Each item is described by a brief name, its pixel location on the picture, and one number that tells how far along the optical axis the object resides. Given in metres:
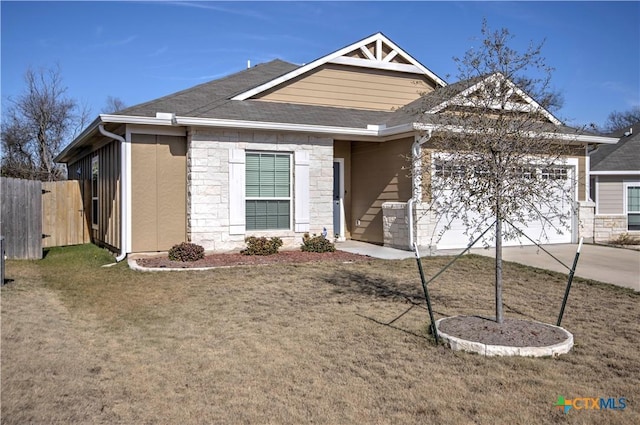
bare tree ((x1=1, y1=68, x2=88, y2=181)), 28.08
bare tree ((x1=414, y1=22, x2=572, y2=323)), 5.65
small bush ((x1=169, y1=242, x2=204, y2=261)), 10.49
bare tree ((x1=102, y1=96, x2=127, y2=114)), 45.07
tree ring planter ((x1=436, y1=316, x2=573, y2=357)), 5.11
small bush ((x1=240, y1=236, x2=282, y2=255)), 11.27
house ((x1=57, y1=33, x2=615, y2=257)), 11.19
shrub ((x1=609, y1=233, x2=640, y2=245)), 14.80
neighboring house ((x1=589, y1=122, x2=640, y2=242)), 16.81
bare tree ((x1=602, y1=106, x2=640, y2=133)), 46.33
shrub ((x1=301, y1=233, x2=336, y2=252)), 11.69
